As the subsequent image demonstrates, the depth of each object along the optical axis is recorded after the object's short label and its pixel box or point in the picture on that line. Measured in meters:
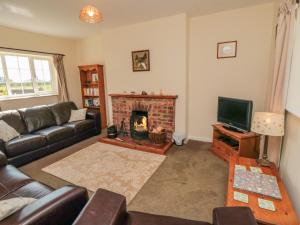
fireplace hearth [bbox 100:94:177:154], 3.32
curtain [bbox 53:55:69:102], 4.39
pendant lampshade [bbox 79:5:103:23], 1.93
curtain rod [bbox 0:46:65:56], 3.63
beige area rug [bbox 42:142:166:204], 2.19
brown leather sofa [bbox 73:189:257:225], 0.96
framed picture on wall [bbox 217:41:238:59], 2.99
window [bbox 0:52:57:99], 3.63
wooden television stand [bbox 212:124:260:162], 2.43
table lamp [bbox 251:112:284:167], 1.70
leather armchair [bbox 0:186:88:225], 0.97
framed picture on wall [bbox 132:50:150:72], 3.54
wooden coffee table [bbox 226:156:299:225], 1.15
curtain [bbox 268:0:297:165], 1.81
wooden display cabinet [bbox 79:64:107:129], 4.53
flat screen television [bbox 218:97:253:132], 2.46
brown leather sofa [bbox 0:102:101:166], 2.69
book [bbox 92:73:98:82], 4.72
